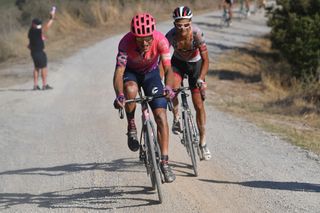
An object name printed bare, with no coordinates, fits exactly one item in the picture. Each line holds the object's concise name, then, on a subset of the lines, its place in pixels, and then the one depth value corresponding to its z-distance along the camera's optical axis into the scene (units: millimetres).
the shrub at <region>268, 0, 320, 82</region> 35275
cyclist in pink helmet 12171
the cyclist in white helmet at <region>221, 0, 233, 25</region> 61661
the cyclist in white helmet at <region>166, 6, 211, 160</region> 14057
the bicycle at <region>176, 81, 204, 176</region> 14536
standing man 33046
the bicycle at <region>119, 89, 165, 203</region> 12199
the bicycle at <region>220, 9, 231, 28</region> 65062
